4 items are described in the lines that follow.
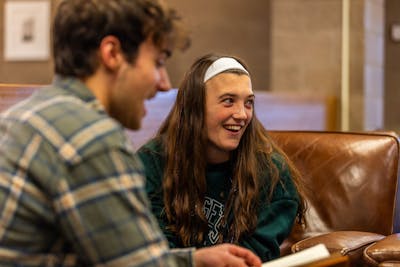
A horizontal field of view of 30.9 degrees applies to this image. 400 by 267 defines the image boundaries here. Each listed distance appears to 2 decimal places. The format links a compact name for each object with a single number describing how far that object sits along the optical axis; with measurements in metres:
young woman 2.17
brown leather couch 2.61
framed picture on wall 5.85
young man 1.02
